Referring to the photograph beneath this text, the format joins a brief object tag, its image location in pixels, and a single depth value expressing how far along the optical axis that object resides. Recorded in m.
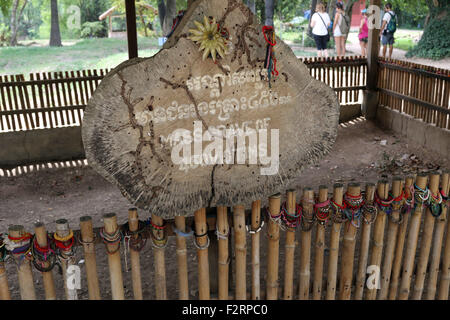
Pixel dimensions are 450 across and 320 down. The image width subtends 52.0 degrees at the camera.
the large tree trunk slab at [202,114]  2.39
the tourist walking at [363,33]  13.19
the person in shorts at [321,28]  12.70
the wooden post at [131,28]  5.94
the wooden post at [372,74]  8.83
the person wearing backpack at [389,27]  13.52
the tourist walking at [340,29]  13.04
